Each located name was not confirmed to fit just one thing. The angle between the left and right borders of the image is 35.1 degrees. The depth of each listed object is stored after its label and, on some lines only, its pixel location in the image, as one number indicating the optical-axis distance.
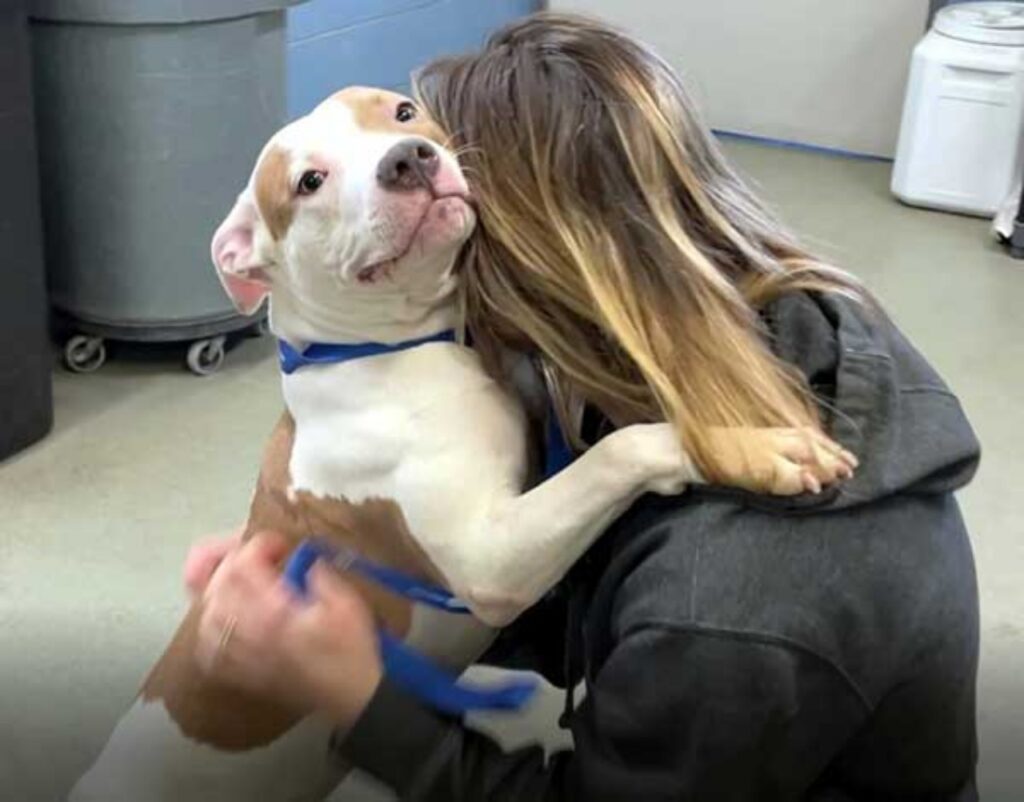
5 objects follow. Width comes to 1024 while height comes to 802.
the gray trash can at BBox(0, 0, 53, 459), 2.52
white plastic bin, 3.88
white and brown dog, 1.24
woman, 1.10
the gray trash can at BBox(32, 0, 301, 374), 2.75
